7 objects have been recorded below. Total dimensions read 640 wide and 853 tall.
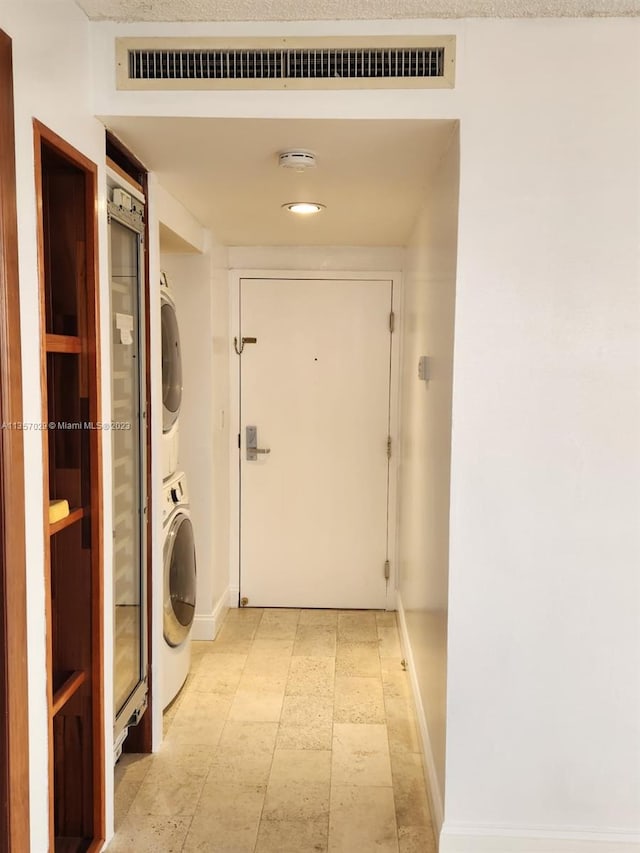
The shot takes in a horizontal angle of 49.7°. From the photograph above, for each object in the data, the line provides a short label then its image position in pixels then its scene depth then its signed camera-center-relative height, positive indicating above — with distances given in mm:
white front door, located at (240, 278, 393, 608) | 4141 -398
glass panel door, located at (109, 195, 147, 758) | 2340 -347
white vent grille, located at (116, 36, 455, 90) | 1918 +876
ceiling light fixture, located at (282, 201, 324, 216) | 2979 +736
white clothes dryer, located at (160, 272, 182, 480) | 2916 -16
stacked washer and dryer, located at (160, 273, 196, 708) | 2902 -685
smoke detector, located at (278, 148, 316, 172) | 2234 +703
